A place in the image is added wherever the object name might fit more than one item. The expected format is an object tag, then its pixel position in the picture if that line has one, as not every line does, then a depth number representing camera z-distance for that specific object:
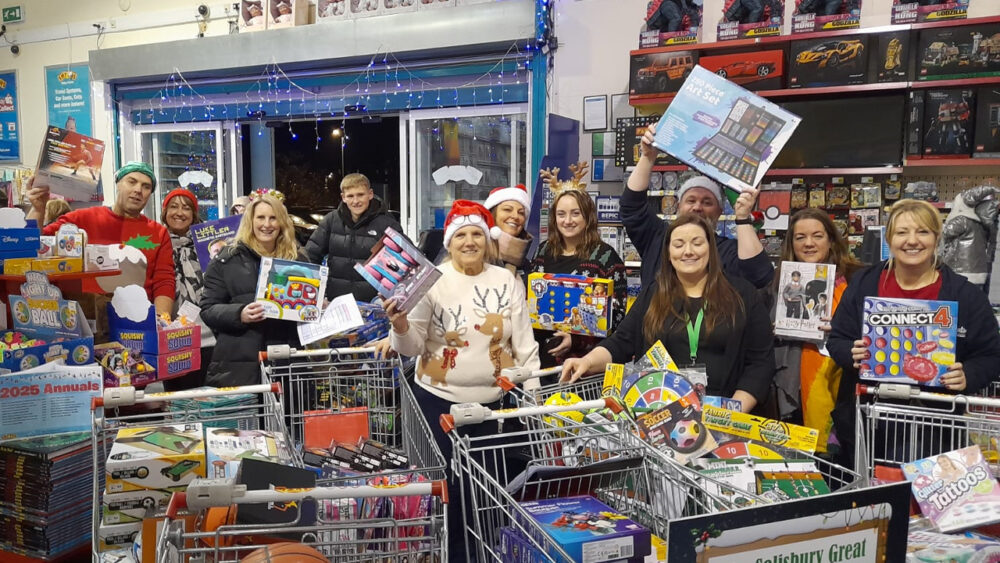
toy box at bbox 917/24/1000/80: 4.32
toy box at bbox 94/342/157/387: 2.92
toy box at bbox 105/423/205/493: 1.89
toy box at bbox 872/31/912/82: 4.51
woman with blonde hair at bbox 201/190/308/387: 3.37
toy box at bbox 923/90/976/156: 4.41
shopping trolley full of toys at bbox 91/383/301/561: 1.90
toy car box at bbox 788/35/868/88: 4.62
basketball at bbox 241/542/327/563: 1.39
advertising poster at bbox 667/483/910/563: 1.17
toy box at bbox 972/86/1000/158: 4.36
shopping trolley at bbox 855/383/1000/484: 2.12
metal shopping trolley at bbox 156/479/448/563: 1.40
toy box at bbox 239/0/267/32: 7.06
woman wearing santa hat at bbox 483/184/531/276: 3.66
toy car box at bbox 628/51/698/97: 5.06
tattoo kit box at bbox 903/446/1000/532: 1.87
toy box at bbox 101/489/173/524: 1.90
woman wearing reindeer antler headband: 3.40
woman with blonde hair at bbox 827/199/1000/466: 2.41
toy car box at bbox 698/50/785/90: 4.83
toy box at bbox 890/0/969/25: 4.38
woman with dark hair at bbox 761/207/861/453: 3.03
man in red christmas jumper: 3.94
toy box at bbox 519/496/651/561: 1.51
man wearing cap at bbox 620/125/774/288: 3.02
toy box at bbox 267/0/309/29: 6.84
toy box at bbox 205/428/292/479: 1.91
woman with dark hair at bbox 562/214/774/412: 2.52
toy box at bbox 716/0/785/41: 4.91
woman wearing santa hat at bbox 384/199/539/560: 2.82
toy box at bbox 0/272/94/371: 2.81
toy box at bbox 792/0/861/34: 4.66
